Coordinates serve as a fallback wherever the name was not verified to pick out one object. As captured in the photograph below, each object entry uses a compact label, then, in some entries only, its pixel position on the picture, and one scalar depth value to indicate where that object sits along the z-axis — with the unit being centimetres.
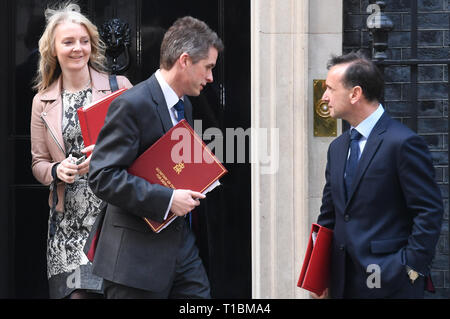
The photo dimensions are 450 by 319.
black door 1075
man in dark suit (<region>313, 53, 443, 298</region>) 730
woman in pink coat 891
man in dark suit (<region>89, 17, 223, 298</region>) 720
